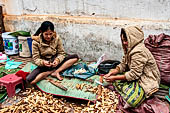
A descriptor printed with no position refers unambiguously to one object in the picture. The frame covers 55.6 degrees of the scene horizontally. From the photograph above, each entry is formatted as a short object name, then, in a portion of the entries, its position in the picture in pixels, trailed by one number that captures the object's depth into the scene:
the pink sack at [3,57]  5.20
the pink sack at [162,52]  2.99
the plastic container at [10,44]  5.25
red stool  3.33
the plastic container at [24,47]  5.12
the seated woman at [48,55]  3.65
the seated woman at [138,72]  2.71
